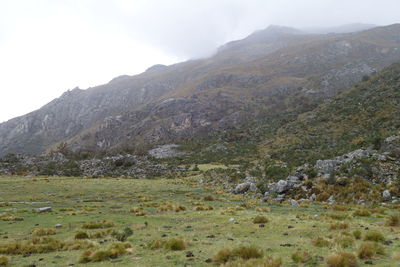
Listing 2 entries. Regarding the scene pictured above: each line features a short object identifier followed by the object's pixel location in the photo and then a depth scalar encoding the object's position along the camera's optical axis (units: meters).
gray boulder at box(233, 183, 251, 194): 27.20
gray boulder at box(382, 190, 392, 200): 17.28
